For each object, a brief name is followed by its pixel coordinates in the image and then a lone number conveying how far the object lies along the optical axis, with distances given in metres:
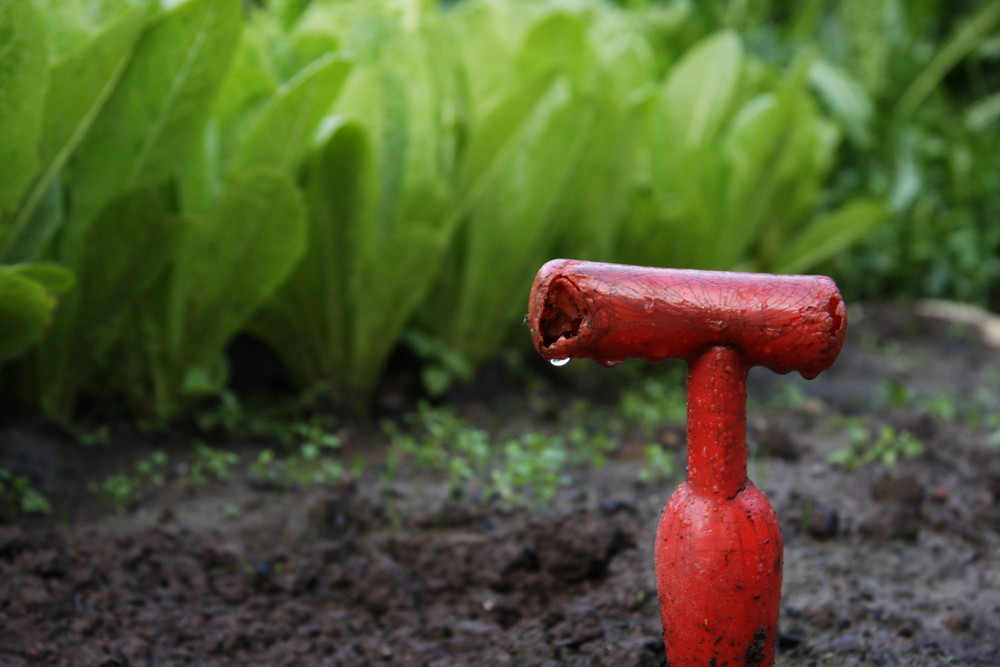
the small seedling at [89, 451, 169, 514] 1.04
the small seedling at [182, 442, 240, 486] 1.08
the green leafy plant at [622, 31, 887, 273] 1.44
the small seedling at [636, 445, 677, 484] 1.08
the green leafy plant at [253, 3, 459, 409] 1.16
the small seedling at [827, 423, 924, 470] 1.09
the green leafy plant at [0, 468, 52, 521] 1.00
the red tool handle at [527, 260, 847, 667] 0.76
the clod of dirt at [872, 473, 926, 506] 1.02
